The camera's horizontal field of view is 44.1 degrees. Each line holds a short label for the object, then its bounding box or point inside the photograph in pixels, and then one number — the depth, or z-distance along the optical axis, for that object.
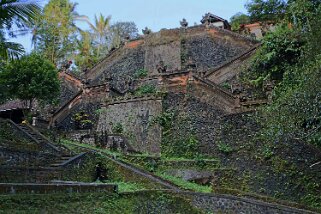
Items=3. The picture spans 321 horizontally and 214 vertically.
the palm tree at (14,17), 9.16
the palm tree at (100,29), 37.82
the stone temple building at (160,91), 19.27
